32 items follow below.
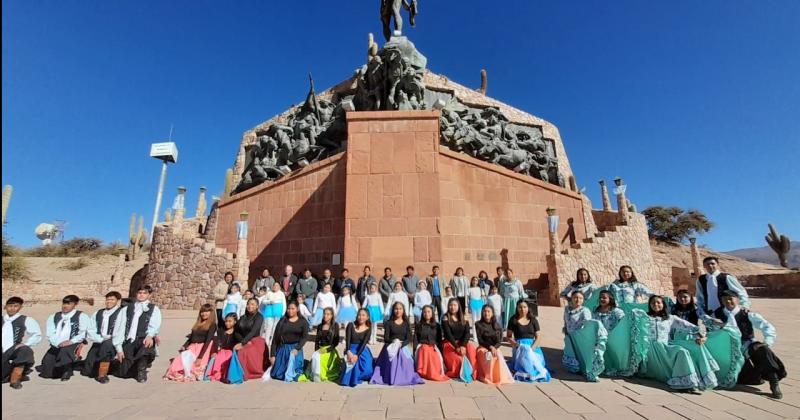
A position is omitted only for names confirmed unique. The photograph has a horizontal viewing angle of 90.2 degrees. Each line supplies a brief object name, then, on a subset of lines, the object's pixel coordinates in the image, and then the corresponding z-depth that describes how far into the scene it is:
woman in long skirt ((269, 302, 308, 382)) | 5.35
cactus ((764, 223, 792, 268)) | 32.50
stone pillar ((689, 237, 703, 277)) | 24.60
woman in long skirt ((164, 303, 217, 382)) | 5.35
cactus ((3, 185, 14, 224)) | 22.67
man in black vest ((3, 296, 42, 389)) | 5.05
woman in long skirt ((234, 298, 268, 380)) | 5.40
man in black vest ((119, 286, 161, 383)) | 5.46
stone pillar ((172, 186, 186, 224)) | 19.25
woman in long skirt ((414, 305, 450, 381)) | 5.25
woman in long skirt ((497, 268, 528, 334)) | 8.19
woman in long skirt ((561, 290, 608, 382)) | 5.18
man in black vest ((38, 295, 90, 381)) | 5.44
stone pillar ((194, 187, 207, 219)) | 26.93
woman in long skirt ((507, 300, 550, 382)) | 5.18
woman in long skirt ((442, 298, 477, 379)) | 5.35
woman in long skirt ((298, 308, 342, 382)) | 5.24
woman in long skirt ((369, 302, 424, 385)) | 5.05
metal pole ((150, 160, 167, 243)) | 40.09
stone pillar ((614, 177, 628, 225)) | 21.02
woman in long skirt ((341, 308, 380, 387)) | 5.06
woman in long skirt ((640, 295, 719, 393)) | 4.74
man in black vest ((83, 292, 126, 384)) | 5.46
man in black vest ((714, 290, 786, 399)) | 4.61
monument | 10.32
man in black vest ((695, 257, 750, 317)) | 5.19
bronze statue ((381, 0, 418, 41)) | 17.30
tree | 39.75
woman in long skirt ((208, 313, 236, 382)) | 5.41
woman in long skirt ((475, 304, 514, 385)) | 5.09
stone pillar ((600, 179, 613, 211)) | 25.35
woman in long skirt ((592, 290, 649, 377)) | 5.29
